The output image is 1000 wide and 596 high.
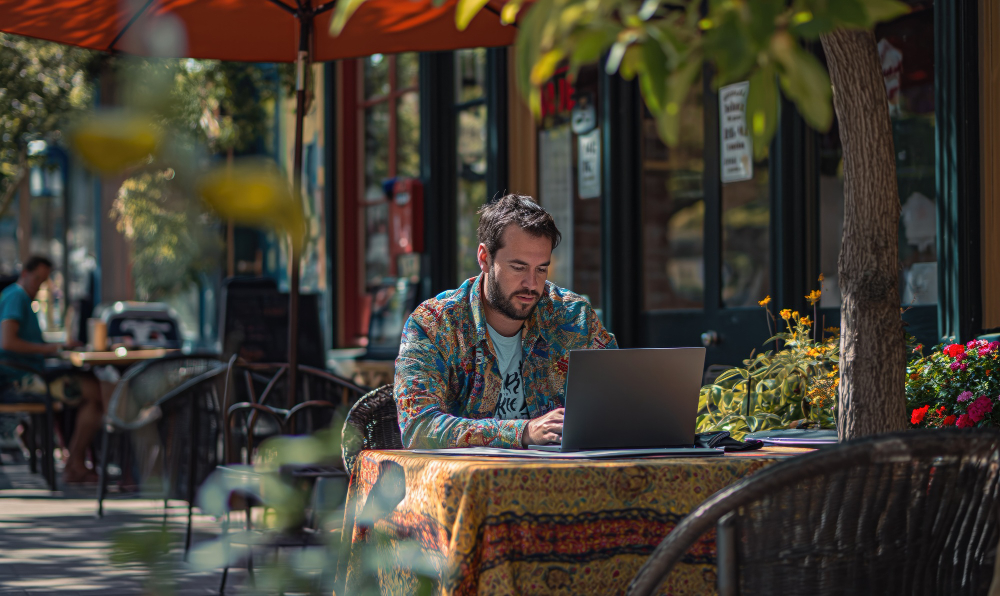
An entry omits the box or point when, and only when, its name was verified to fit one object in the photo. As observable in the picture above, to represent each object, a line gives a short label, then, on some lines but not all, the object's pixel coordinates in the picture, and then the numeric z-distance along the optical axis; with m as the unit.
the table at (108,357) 7.97
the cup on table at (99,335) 8.62
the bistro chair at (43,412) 7.63
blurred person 7.91
